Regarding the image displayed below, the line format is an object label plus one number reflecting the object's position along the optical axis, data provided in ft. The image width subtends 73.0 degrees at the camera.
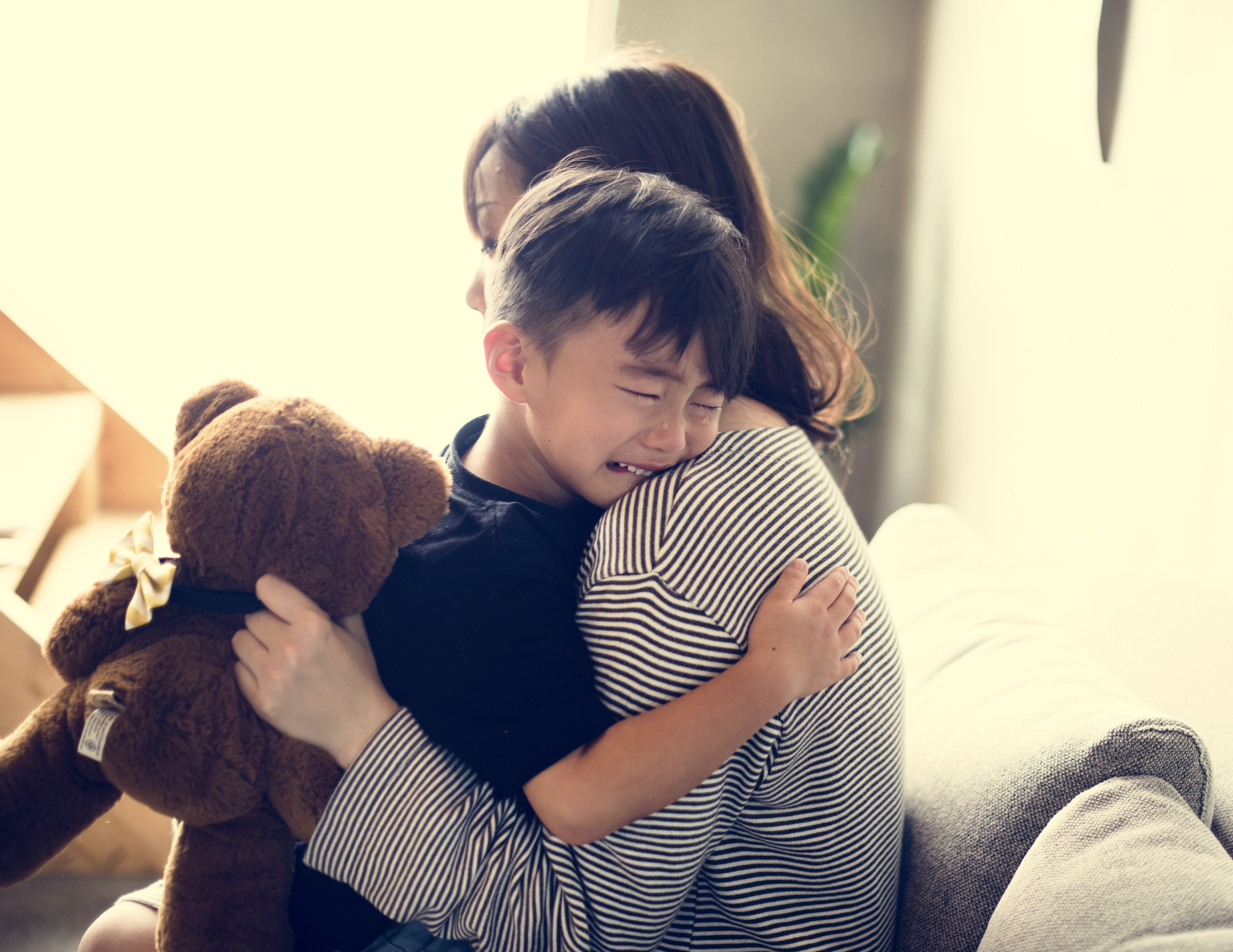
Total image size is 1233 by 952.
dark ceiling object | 4.09
